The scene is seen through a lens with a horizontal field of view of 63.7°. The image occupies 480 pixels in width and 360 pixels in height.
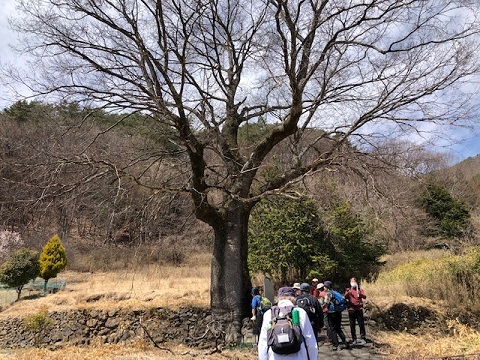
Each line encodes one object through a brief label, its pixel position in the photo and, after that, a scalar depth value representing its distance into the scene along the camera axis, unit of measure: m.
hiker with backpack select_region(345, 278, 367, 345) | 8.79
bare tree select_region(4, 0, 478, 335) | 8.33
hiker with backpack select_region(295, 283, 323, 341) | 6.90
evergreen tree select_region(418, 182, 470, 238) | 27.67
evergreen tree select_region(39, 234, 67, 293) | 20.88
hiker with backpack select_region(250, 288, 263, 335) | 8.85
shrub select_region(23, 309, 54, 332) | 11.95
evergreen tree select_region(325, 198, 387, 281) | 17.05
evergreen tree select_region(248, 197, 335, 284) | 16.44
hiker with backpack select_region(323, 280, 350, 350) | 8.48
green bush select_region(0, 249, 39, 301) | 18.56
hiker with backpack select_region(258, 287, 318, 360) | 3.69
